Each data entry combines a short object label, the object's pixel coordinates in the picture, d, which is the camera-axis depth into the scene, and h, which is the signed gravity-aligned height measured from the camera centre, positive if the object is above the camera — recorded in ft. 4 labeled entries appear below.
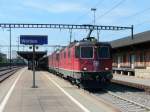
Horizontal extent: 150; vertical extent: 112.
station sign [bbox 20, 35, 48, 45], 44.95 +5.19
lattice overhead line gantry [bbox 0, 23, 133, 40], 92.13 +16.53
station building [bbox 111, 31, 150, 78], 67.64 +1.94
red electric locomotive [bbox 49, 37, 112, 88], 38.50 +0.18
